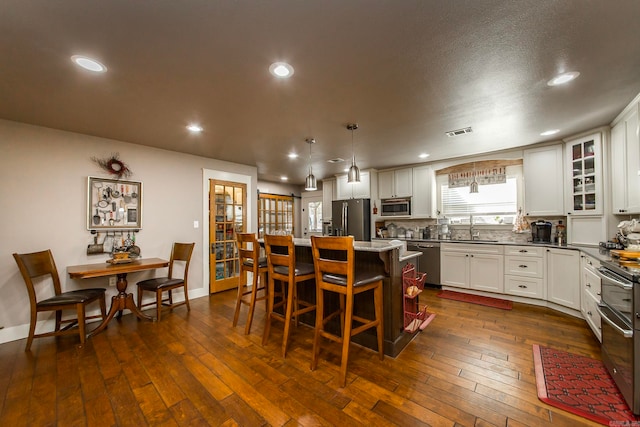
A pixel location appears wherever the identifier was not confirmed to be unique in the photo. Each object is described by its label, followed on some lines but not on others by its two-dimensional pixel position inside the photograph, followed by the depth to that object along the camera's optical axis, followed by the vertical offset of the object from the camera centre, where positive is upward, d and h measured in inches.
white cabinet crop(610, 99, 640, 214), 97.9 +22.0
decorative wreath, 133.9 +27.1
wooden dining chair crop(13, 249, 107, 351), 100.2 -33.8
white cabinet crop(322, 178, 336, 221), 254.8 +19.5
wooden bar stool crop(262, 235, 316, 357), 93.6 -22.6
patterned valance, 176.5 +27.7
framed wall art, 130.2 +6.3
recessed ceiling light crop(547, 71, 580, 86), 78.9 +43.6
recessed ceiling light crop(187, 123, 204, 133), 118.4 +42.1
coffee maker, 151.7 -10.0
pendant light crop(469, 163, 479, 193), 171.6 +19.0
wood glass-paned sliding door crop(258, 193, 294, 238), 274.2 +2.7
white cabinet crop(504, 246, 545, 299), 145.0 -33.2
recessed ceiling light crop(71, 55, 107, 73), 68.6 +42.5
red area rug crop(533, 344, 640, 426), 65.0 -50.8
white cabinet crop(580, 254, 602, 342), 99.7 -32.9
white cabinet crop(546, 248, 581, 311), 128.0 -33.0
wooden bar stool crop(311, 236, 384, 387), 78.3 -23.1
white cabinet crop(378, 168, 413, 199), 206.1 +26.7
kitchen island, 93.4 -30.6
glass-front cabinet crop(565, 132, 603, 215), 125.0 +20.4
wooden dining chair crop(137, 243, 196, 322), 129.0 -35.7
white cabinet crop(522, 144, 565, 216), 144.9 +20.1
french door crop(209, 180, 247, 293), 178.9 -9.7
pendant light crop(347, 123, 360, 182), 119.7 +20.4
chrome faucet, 184.9 -12.6
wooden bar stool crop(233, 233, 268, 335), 109.8 -22.6
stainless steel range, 63.6 -30.5
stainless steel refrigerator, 216.1 -2.5
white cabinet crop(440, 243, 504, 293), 158.9 -33.9
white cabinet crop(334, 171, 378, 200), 220.4 +24.3
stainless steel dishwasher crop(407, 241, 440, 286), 180.7 -32.7
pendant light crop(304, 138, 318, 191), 134.8 +17.8
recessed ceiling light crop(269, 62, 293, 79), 72.7 +43.0
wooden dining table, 110.4 -25.0
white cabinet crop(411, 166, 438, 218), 195.3 +17.0
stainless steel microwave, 206.4 +6.7
